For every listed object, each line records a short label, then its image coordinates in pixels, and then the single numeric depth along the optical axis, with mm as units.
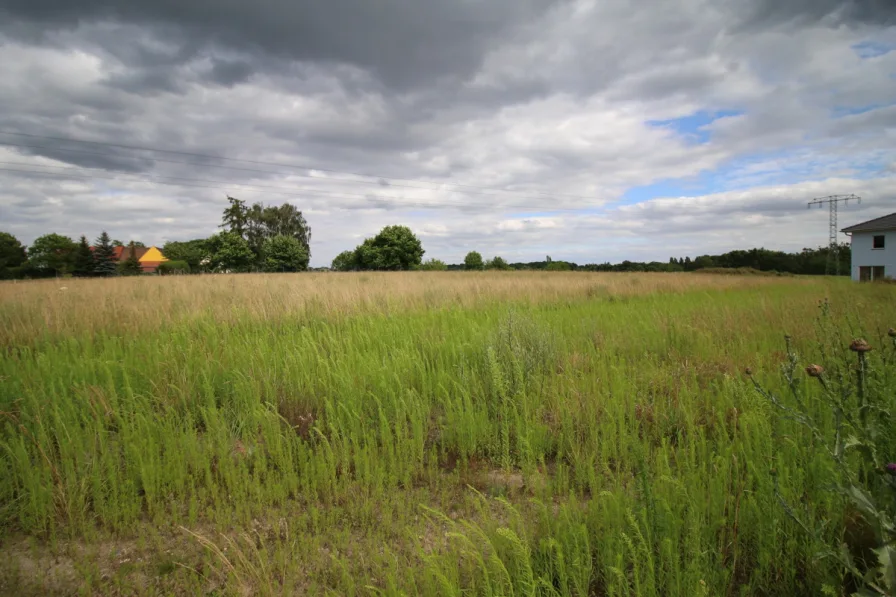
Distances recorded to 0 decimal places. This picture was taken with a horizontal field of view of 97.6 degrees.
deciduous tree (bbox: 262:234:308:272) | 59162
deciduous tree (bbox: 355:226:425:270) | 71188
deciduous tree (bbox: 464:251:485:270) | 80062
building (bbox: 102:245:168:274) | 86938
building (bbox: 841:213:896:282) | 32094
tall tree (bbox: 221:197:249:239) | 66250
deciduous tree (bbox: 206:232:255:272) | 60841
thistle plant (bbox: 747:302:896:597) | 1297
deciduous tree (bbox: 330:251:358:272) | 92112
